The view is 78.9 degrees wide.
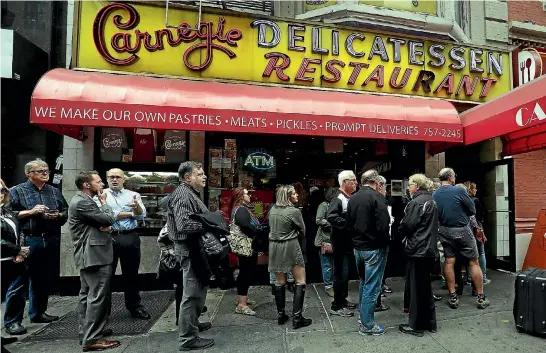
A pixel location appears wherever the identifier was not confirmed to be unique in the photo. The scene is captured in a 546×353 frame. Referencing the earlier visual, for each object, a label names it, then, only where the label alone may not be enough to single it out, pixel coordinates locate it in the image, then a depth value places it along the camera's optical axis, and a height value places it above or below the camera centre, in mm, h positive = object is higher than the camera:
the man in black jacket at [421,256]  4051 -802
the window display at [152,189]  6176 +2
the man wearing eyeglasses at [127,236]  4578 -660
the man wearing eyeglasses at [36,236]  4176 -652
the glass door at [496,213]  7516 -486
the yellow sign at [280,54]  5859 +2642
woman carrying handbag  4555 -722
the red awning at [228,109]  4895 +1312
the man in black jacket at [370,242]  3980 -615
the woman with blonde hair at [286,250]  4273 -783
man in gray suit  3697 -784
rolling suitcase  3918 -1335
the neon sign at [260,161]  6820 +598
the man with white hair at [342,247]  4664 -816
